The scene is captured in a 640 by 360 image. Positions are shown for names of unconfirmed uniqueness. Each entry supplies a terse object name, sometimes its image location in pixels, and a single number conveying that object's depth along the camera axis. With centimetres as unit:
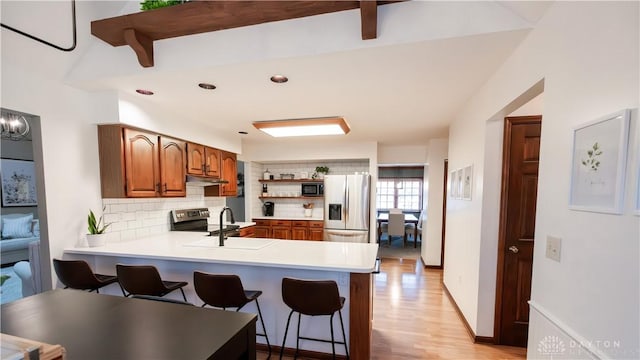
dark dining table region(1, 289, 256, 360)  78
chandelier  191
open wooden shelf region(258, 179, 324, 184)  512
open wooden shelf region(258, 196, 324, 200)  502
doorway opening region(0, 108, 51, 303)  399
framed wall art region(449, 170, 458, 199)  308
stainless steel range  342
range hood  330
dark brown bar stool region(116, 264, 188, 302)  195
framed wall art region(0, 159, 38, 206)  411
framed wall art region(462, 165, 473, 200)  253
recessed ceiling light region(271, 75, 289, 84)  197
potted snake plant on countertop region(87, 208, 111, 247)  235
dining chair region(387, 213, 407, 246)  622
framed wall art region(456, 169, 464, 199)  281
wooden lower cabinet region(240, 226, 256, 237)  387
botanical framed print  86
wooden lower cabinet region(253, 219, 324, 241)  482
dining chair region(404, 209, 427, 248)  653
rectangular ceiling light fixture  281
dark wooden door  217
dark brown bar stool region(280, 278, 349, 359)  164
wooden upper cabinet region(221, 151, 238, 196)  412
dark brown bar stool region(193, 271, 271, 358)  179
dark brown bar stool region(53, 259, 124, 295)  204
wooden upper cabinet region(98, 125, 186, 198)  249
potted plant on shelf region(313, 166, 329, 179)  508
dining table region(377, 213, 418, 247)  640
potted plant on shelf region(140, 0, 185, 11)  163
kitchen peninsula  191
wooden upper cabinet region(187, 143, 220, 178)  334
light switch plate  121
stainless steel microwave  503
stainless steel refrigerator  445
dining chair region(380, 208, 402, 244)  697
